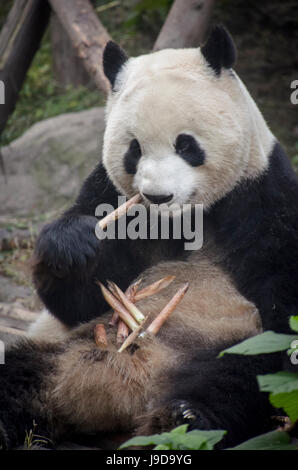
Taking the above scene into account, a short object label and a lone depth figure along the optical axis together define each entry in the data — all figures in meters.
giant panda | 6.82
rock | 15.73
